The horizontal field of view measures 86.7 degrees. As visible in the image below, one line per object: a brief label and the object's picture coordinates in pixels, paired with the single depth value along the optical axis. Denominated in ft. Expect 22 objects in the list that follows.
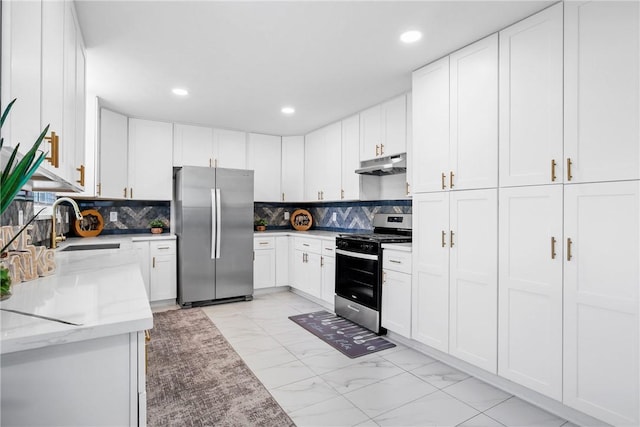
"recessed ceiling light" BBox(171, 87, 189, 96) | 11.03
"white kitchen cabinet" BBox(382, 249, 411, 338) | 9.77
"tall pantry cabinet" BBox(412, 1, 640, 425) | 5.66
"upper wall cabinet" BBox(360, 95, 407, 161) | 11.30
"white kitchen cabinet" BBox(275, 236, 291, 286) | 16.40
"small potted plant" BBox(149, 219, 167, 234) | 14.80
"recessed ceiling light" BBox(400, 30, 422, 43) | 7.61
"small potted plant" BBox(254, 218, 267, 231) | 17.17
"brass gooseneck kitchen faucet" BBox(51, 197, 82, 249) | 9.11
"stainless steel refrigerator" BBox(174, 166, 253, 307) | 14.05
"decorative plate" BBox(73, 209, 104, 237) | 13.66
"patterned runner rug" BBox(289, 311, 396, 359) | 9.82
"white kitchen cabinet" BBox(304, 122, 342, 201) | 14.69
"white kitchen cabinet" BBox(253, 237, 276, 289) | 15.87
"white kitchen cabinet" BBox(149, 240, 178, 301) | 13.88
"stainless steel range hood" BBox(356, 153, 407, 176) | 11.32
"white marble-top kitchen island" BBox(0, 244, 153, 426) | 2.96
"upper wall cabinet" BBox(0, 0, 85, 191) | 3.24
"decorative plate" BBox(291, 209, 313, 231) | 17.88
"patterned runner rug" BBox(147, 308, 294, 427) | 6.57
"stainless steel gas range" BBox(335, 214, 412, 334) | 10.74
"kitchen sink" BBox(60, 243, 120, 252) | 10.24
